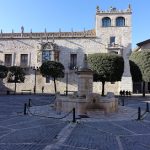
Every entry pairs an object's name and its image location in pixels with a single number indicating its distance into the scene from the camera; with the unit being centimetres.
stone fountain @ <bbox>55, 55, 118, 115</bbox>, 900
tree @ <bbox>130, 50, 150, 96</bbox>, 1845
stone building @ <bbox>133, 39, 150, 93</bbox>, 2492
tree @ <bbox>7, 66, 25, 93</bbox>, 2184
